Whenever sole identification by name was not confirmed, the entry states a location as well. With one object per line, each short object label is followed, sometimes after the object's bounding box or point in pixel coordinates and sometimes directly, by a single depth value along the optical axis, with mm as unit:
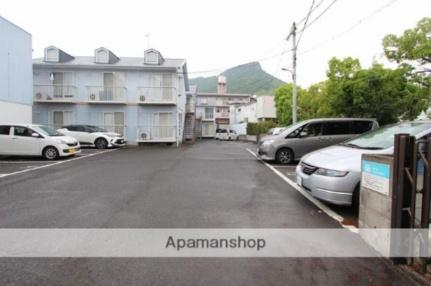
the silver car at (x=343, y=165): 4617
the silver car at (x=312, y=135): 10406
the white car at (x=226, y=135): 38281
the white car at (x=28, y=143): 11562
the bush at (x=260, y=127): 29061
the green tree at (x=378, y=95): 13555
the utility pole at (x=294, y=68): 16469
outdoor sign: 3338
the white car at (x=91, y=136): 17672
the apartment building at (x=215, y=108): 44938
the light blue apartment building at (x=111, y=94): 20328
